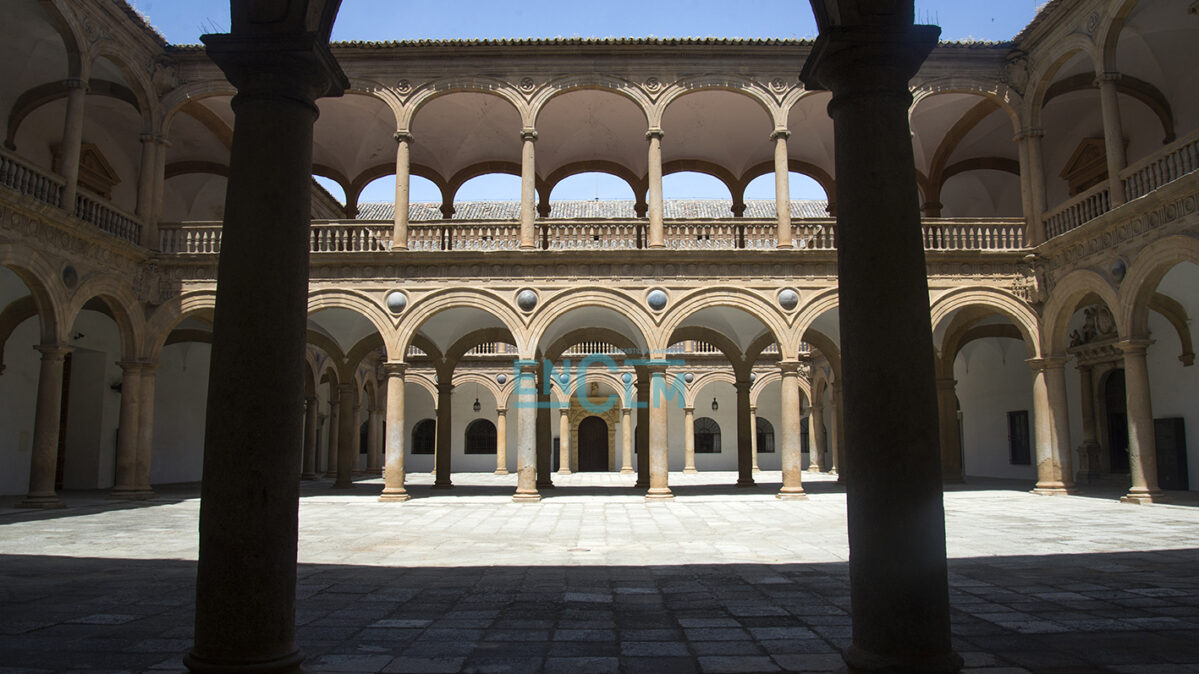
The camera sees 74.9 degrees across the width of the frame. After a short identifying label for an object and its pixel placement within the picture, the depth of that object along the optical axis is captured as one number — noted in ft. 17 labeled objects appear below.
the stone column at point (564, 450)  96.48
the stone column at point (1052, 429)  50.75
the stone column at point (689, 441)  95.45
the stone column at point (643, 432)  59.31
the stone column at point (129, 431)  50.57
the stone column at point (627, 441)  94.79
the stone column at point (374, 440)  88.48
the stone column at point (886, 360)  9.87
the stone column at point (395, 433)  51.75
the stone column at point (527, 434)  50.47
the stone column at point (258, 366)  10.20
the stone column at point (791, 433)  51.49
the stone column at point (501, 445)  94.79
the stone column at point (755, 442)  105.47
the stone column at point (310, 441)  77.41
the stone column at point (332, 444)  86.63
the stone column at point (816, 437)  92.17
